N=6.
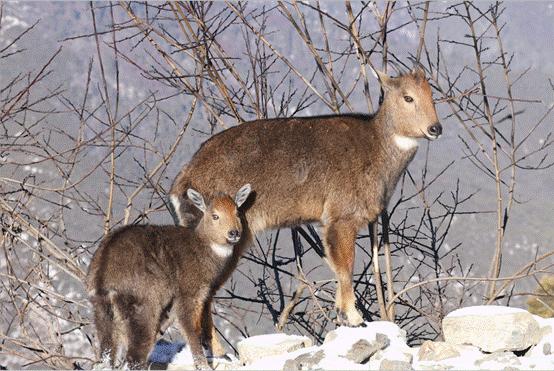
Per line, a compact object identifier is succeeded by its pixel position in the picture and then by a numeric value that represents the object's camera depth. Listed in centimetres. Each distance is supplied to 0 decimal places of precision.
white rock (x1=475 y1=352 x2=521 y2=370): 1509
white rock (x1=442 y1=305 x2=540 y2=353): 1611
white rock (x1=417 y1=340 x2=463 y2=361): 1580
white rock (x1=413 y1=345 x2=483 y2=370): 1530
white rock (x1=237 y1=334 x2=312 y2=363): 1692
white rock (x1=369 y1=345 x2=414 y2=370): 1545
